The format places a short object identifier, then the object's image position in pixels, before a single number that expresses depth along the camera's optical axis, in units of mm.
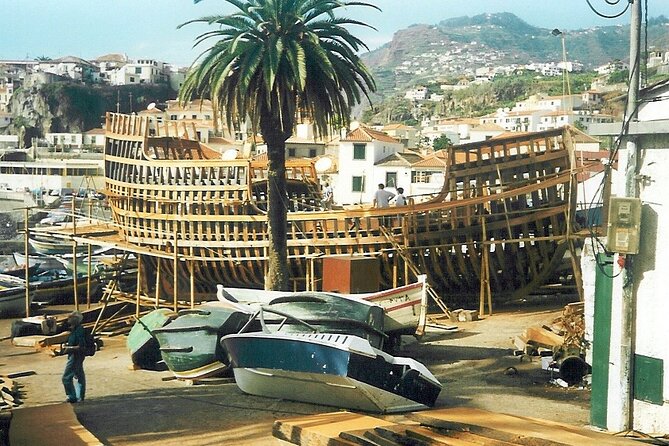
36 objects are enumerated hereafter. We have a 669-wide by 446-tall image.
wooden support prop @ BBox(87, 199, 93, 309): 29141
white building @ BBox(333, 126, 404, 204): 59500
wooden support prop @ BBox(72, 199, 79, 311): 28103
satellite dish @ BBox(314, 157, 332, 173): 52094
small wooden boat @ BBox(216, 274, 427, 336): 18000
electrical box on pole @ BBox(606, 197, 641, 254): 10609
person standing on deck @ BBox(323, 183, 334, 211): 31783
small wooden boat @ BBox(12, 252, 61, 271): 53116
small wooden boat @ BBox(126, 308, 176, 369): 18375
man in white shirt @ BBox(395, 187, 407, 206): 26438
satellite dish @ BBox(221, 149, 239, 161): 43656
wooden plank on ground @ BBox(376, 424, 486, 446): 8500
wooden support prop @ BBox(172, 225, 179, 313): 24019
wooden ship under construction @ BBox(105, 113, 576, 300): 24766
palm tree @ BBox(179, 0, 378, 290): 20688
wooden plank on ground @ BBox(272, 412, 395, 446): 9395
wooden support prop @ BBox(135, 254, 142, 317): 26333
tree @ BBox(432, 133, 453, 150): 92562
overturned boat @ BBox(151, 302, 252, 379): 16297
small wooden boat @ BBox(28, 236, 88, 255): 57719
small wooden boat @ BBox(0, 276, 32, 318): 32812
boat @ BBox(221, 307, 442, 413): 12375
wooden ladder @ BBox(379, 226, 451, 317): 23312
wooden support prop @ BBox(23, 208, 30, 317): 27812
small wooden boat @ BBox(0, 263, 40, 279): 41041
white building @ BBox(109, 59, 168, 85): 179125
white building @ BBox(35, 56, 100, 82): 184538
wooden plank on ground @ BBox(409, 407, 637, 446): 8562
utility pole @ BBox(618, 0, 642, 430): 10875
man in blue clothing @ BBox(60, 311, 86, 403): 13758
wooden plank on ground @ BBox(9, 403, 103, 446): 9977
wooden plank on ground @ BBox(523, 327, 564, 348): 16402
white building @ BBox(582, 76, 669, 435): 10609
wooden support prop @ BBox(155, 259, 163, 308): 26603
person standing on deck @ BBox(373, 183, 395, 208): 26656
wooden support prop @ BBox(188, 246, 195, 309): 28041
